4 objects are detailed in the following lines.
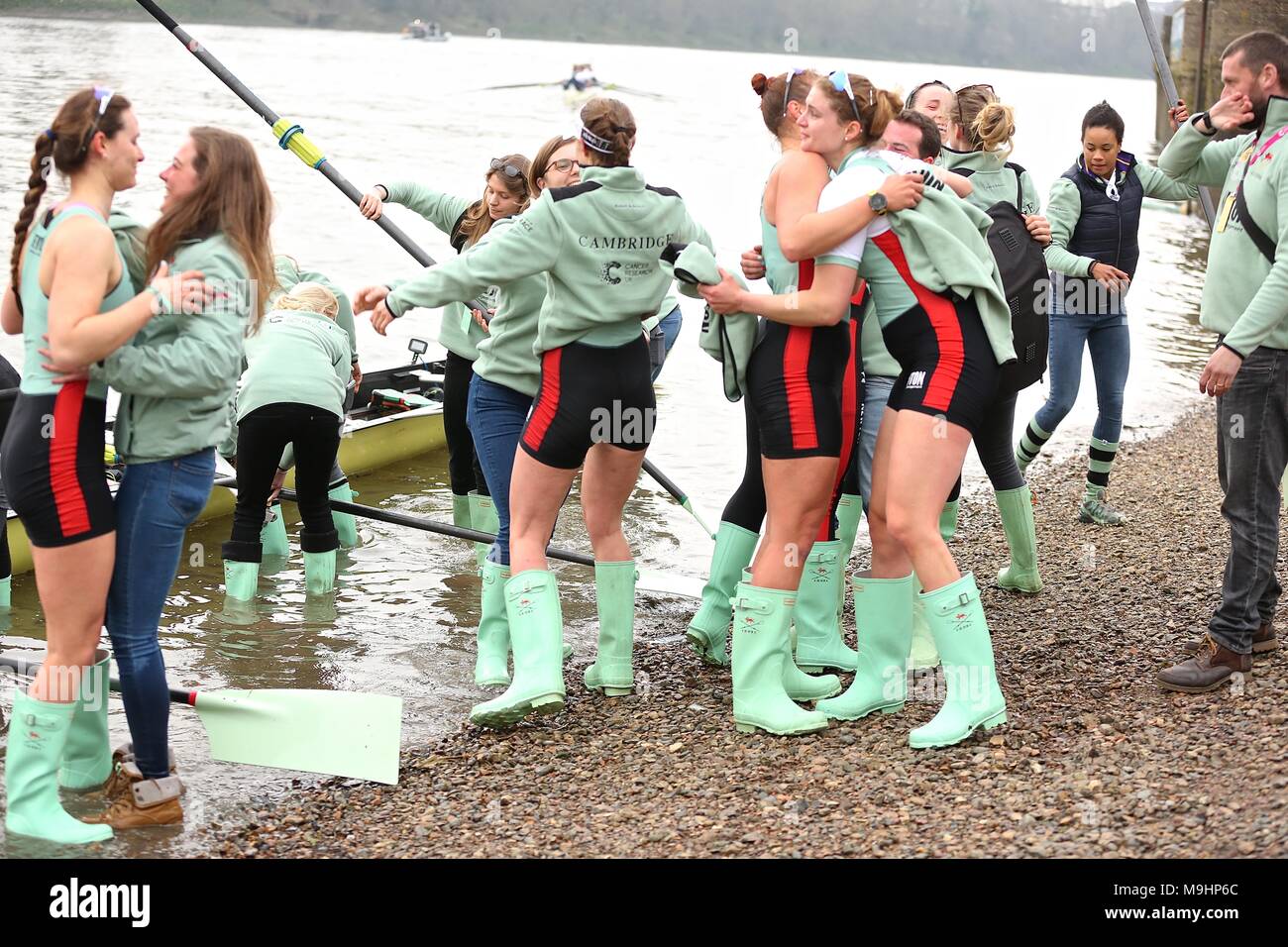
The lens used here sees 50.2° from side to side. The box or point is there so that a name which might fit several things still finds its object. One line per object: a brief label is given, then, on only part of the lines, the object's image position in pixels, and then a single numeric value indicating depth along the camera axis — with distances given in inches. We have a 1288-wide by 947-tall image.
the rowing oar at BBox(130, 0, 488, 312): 259.1
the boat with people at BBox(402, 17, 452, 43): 3818.9
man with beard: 178.2
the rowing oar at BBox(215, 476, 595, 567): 263.3
